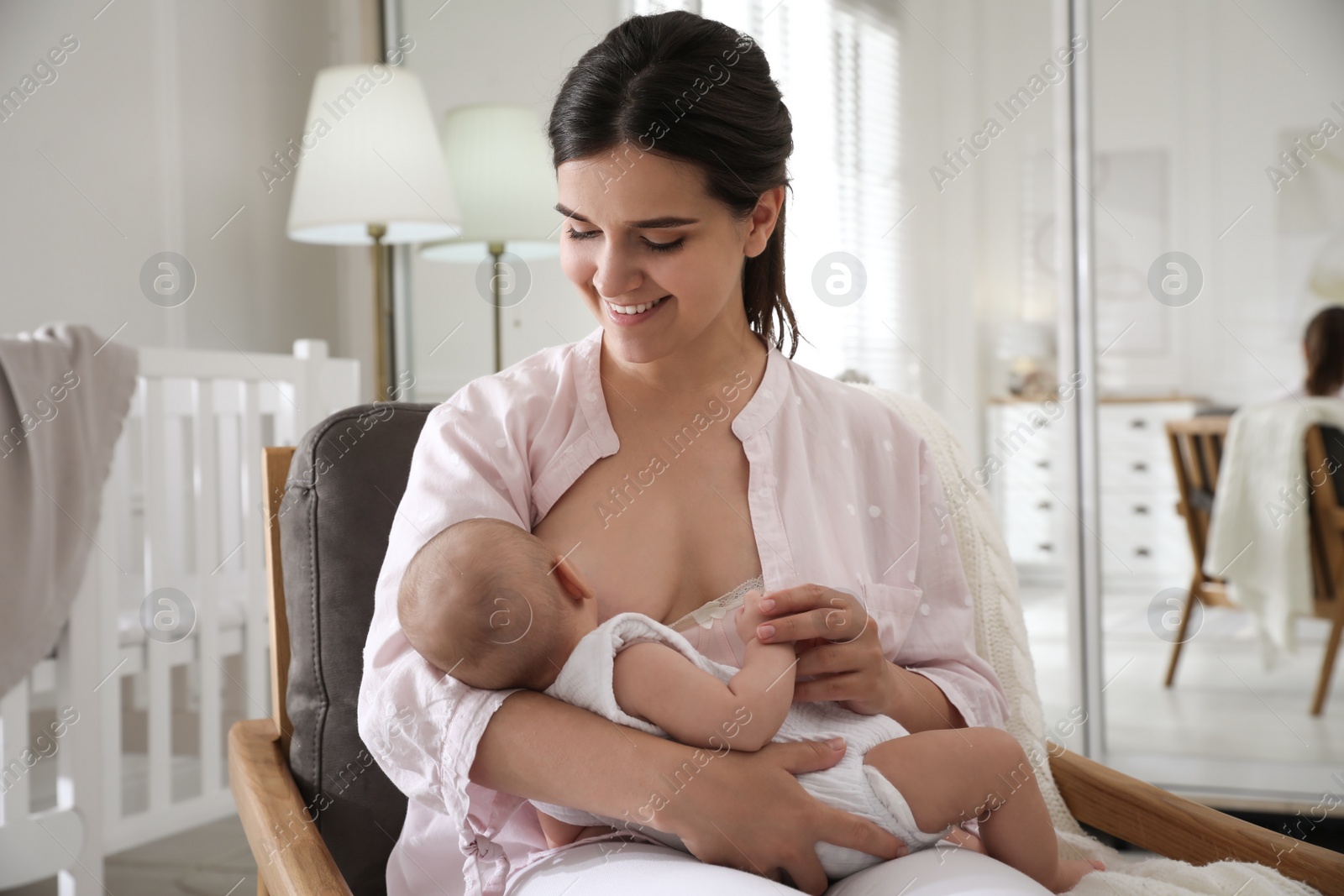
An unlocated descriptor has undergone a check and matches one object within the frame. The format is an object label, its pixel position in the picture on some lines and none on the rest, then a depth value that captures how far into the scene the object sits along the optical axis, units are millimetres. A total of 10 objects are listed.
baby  864
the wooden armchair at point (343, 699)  1091
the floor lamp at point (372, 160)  2787
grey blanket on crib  1896
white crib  1957
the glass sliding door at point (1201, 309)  2543
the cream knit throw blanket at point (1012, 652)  987
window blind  2971
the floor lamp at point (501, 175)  2889
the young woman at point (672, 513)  842
